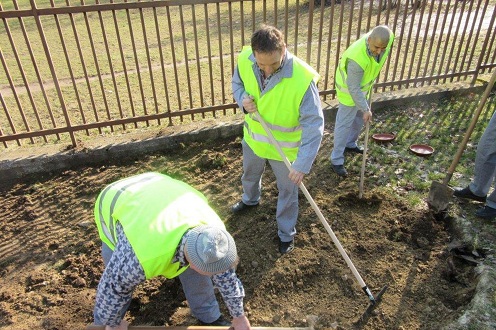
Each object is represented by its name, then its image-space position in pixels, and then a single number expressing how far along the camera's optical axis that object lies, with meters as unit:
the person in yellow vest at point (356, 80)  4.08
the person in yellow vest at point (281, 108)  2.91
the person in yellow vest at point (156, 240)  2.15
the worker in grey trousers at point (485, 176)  3.92
